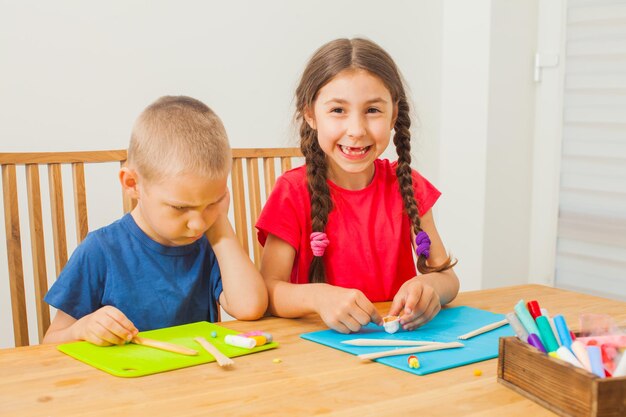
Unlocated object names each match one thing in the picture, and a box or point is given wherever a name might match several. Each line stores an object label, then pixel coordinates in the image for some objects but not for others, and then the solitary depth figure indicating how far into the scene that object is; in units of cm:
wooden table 83
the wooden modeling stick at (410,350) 101
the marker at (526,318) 91
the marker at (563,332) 89
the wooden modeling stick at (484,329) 114
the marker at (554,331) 90
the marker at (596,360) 81
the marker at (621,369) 80
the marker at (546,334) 89
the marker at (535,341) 88
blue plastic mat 100
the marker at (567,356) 83
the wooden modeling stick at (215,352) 98
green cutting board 97
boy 123
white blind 288
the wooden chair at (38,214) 139
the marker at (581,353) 83
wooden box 78
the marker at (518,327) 91
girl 146
